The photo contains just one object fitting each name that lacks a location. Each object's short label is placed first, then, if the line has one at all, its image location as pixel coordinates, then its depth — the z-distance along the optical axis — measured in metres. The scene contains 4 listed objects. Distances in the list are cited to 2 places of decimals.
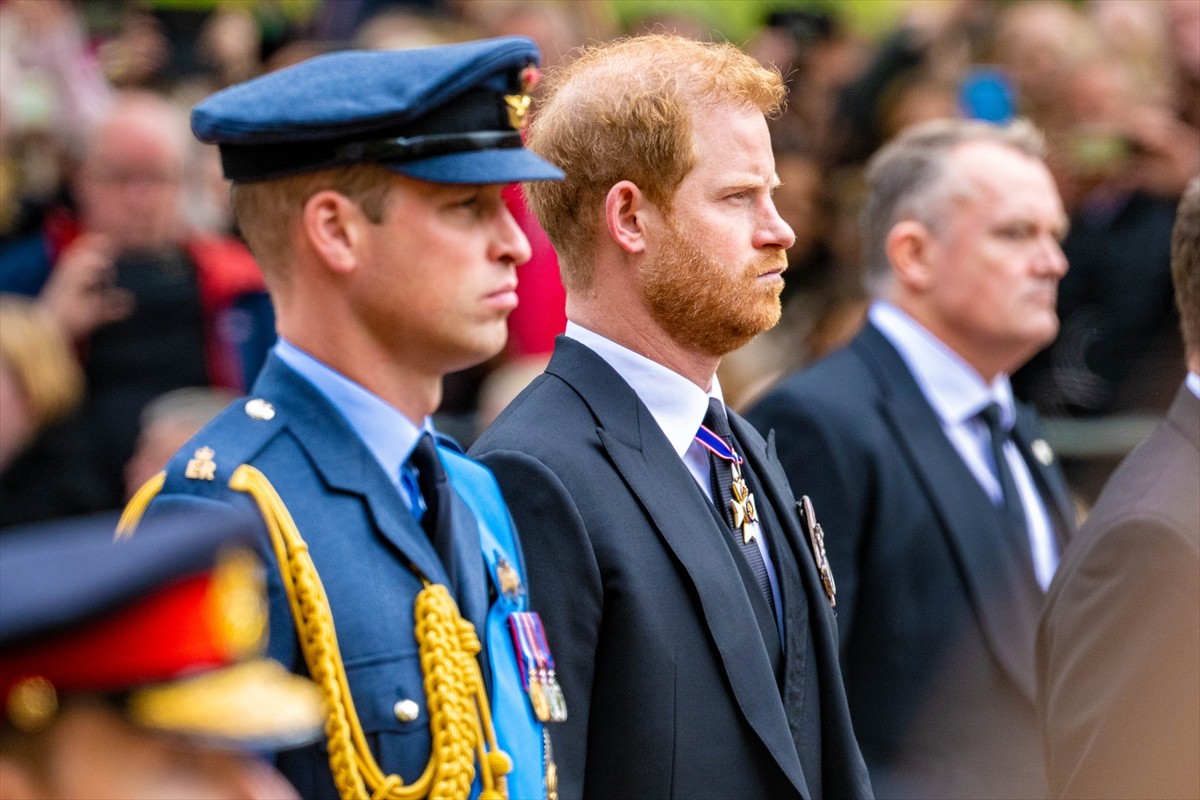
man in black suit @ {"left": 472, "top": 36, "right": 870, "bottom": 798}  5.86
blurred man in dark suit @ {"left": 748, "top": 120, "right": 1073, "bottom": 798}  8.50
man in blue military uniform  5.18
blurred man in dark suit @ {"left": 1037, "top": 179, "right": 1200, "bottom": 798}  6.67
